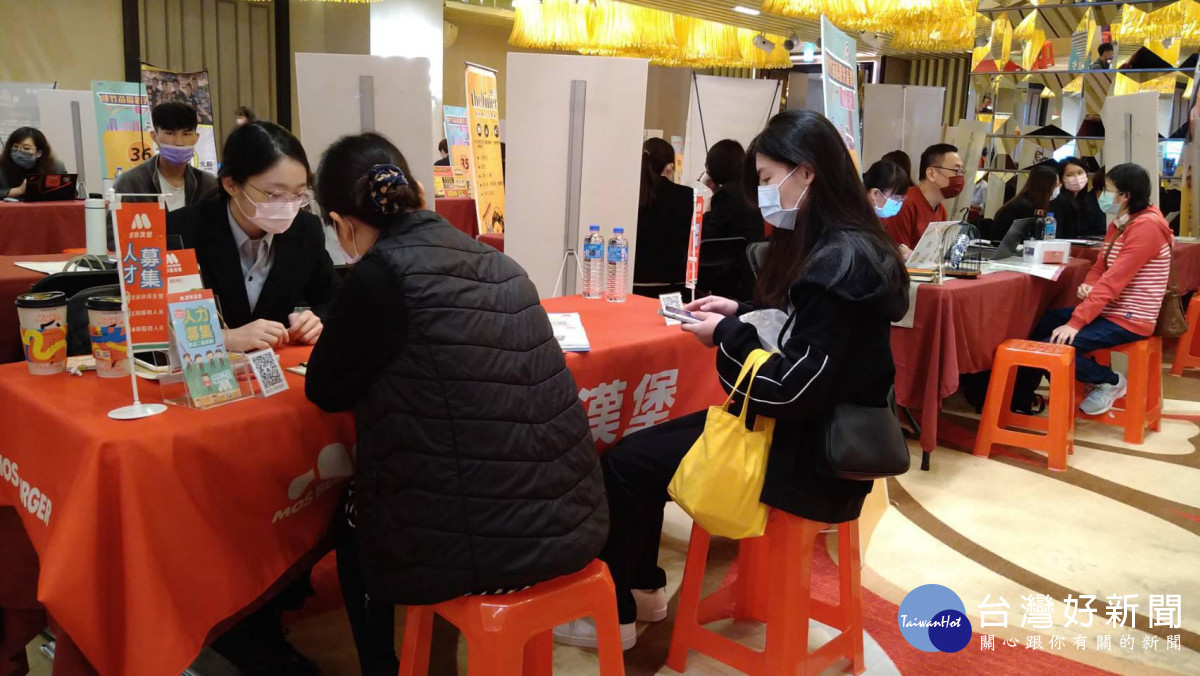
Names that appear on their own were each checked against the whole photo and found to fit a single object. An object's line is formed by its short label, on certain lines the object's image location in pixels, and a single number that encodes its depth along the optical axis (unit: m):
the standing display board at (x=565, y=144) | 3.66
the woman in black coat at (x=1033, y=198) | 5.78
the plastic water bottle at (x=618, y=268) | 2.96
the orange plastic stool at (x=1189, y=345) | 5.80
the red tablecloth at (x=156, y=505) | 1.45
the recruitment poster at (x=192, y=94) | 5.14
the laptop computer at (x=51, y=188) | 5.30
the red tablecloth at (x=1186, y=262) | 5.46
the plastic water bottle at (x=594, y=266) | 2.98
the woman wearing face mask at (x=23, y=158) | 5.68
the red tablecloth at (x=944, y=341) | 3.64
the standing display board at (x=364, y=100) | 3.84
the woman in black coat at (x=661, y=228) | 4.14
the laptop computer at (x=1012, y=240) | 4.85
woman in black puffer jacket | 1.53
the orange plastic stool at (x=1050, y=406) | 3.85
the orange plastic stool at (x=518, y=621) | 1.56
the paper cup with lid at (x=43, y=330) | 1.77
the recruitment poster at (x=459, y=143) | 7.08
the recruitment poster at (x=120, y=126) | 5.29
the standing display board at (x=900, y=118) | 8.05
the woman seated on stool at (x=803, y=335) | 1.83
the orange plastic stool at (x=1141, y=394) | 4.37
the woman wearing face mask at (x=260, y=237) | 2.15
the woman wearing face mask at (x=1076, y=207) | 6.05
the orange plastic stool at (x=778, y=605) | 1.98
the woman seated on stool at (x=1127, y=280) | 4.20
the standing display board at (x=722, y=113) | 6.74
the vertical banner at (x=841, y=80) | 3.49
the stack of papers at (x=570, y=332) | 2.30
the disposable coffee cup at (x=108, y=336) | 1.74
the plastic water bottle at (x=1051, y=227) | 5.56
